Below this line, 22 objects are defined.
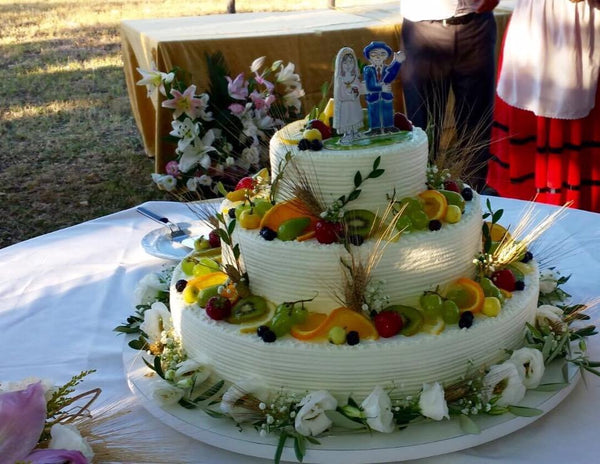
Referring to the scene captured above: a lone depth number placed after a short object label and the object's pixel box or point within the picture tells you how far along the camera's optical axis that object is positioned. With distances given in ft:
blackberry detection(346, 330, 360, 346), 5.30
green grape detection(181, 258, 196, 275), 6.65
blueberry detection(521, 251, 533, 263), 6.61
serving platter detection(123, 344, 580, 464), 4.96
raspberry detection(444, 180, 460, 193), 6.43
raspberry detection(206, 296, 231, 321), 5.74
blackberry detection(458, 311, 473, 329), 5.51
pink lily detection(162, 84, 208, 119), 11.15
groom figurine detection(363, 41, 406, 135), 6.05
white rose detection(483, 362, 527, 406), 5.34
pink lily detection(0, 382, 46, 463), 3.83
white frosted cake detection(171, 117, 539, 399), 5.39
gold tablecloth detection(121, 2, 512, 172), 14.06
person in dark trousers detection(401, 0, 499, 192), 12.93
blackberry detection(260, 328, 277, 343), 5.41
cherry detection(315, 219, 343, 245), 5.50
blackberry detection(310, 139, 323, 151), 5.79
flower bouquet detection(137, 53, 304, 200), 11.47
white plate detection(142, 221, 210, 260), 8.16
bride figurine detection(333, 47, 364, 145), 5.86
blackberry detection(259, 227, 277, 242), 5.67
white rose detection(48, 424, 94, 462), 4.06
